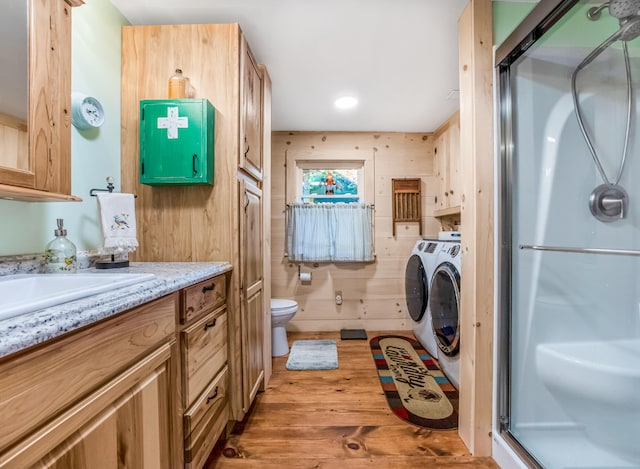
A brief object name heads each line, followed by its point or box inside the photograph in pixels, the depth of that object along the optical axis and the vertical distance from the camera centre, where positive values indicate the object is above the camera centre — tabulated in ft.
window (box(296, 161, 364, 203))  10.74 +1.94
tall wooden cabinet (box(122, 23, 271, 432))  4.96 +1.14
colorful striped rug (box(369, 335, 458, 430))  5.48 -3.47
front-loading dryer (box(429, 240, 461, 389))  6.18 -1.72
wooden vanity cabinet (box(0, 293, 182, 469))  1.70 -1.22
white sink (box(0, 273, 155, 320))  2.35 -0.51
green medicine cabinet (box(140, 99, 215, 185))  4.67 +1.52
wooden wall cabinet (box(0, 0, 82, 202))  2.97 +1.29
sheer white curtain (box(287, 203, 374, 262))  10.08 -0.07
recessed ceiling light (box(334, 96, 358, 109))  8.00 +3.72
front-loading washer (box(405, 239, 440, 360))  7.83 -1.67
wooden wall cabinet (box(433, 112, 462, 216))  8.66 +2.13
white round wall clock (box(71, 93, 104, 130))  4.17 +1.83
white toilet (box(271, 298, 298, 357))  7.89 -2.49
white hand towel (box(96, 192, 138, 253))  4.28 +0.21
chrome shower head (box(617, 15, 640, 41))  3.75 +2.68
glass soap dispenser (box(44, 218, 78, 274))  3.63 -0.25
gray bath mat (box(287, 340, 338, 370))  7.54 -3.48
